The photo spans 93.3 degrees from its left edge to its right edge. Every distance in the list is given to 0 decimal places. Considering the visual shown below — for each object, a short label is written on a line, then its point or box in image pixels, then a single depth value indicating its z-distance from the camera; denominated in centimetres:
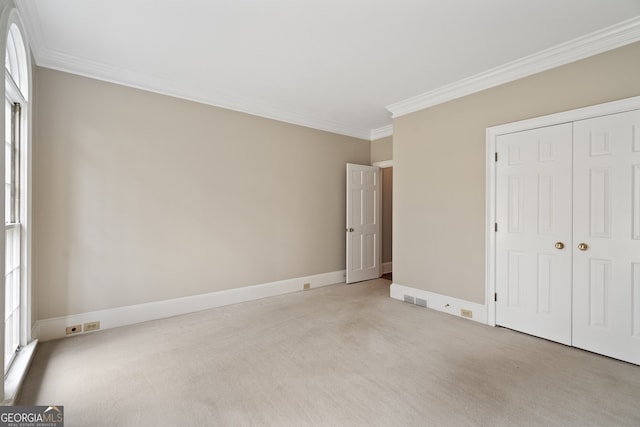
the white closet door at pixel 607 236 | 254
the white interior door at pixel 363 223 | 527
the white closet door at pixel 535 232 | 292
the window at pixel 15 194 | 231
